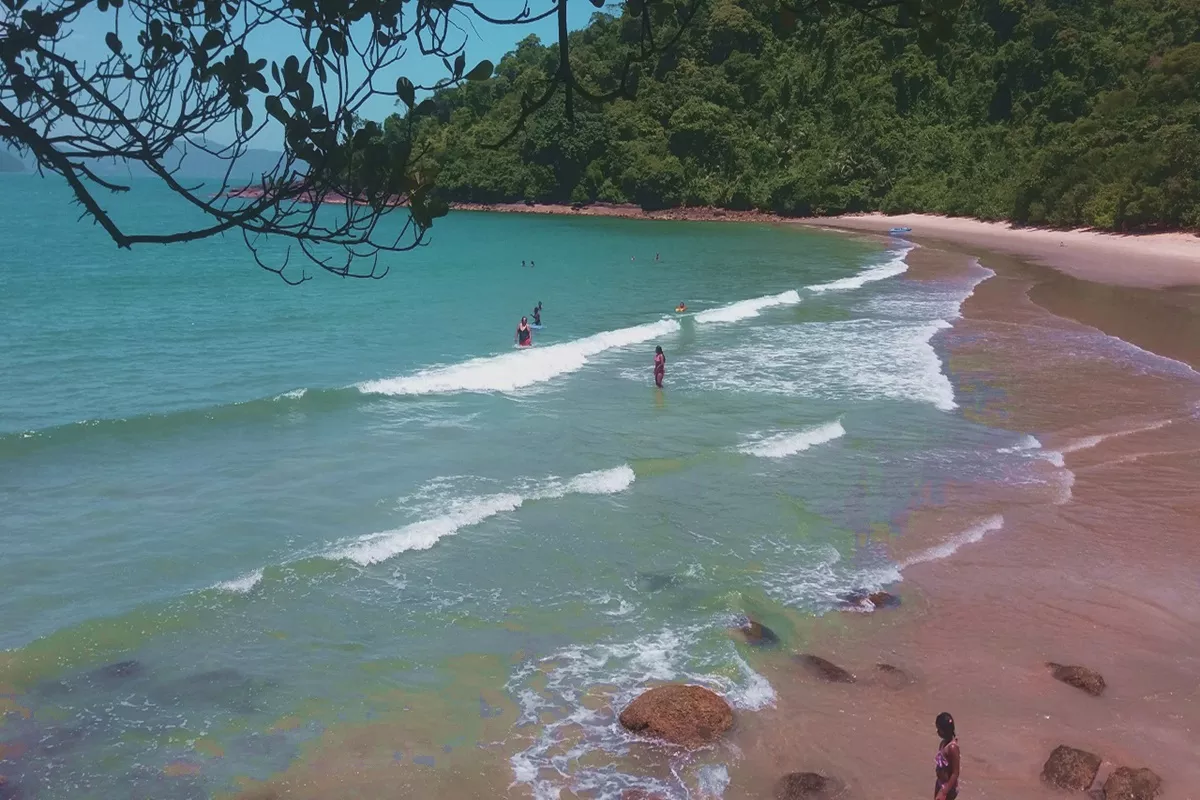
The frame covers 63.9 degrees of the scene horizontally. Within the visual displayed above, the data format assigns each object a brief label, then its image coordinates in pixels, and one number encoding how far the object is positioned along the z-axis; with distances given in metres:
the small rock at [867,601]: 10.03
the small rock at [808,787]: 7.09
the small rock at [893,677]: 8.57
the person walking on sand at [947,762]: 6.64
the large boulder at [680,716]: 7.77
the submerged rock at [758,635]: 9.32
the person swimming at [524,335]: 25.45
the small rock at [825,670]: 8.66
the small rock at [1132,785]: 6.84
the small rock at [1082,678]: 8.37
